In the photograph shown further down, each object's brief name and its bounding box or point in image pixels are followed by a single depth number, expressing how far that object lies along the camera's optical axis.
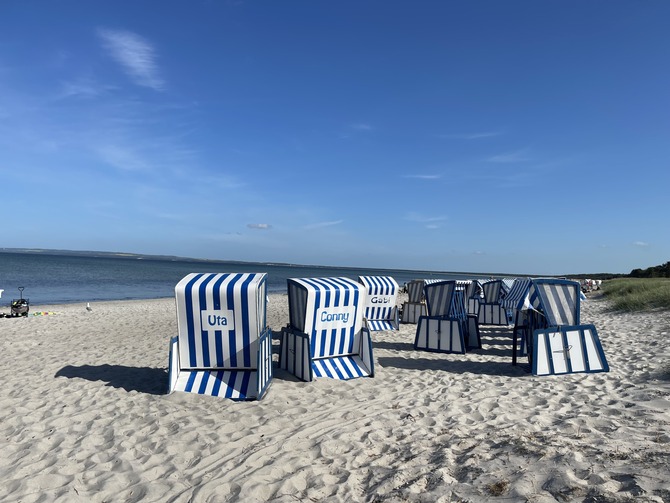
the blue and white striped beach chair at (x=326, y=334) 6.82
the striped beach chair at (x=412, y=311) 14.10
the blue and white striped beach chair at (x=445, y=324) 9.16
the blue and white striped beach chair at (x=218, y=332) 6.14
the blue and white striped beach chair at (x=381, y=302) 12.70
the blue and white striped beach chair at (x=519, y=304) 8.59
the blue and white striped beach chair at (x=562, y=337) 6.98
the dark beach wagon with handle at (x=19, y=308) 15.41
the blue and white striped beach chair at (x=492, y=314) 13.12
